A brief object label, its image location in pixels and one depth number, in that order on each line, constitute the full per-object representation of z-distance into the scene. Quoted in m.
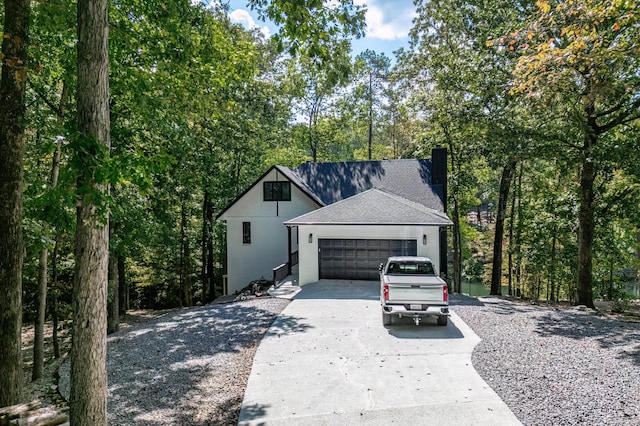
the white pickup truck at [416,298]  10.18
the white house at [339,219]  16.53
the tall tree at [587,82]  7.66
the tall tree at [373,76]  36.41
